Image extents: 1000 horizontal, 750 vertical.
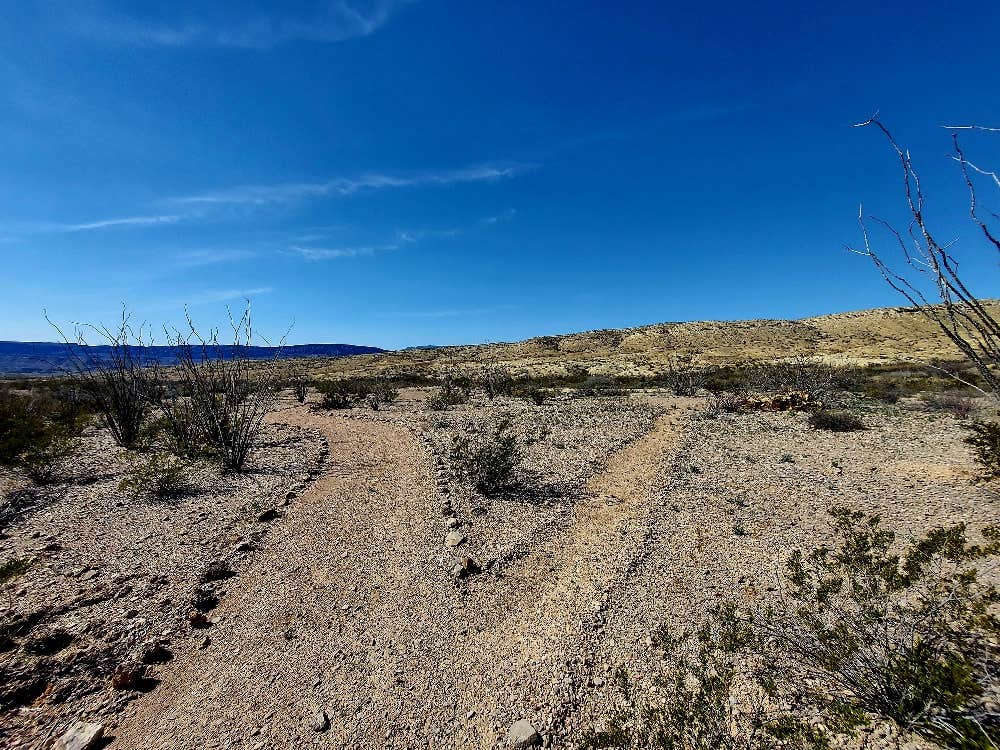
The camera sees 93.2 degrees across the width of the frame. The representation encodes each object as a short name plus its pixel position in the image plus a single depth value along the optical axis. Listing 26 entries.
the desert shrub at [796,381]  19.96
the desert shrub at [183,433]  11.85
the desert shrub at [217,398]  11.02
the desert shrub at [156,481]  8.67
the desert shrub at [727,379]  25.78
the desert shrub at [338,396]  21.53
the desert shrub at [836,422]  13.80
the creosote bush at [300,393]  24.74
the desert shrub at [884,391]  19.75
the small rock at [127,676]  4.07
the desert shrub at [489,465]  9.32
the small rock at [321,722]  3.73
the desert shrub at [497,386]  26.71
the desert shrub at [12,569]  5.21
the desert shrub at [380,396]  22.11
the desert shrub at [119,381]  12.88
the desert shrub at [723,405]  18.31
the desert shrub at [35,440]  9.62
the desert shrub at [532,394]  22.73
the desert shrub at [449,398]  21.32
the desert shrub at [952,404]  15.17
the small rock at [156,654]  4.40
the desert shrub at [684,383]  25.48
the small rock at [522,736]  3.59
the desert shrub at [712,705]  3.32
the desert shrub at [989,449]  8.16
